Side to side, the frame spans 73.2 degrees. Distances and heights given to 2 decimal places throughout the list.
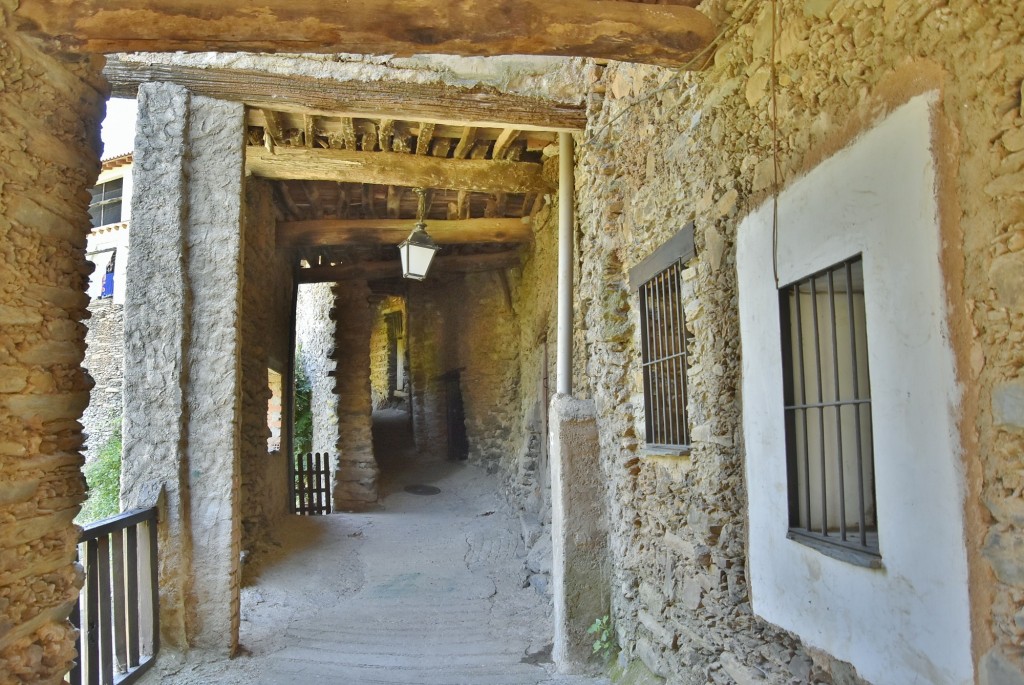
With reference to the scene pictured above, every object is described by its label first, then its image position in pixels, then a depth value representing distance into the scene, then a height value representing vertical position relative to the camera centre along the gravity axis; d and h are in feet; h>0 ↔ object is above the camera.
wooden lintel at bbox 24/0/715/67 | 8.28 +4.64
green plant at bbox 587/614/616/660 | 15.40 -5.64
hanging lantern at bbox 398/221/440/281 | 20.77 +4.21
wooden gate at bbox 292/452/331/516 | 34.17 -4.64
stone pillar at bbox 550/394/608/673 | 15.57 -3.37
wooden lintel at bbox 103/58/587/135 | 15.83 +6.93
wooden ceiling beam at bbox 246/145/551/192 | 19.57 +6.51
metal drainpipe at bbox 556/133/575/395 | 17.79 +3.32
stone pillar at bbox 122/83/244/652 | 15.53 +1.02
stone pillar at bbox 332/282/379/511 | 34.09 -0.50
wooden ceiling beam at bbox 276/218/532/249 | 26.18 +6.09
